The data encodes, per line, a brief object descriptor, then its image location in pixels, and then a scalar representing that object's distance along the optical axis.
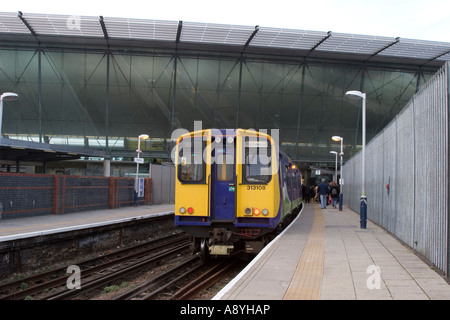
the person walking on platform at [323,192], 25.16
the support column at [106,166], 31.14
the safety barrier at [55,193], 14.36
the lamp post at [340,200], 25.00
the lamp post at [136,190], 24.85
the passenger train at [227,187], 9.99
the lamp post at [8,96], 17.22
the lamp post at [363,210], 13.96
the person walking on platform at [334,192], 27.56
